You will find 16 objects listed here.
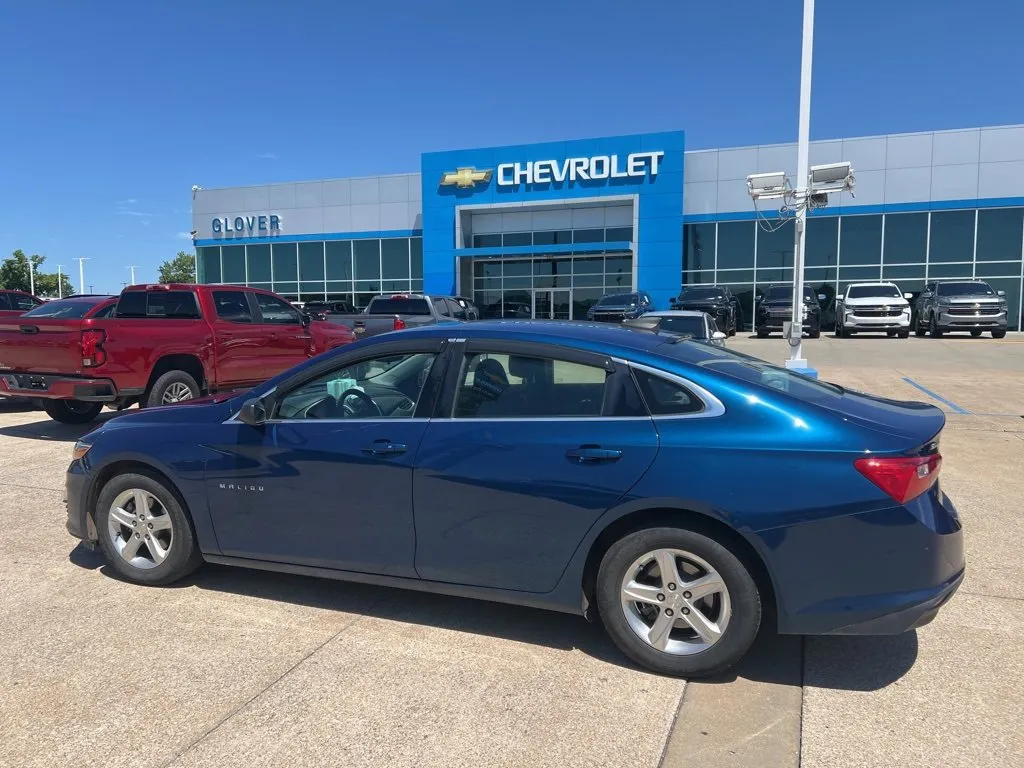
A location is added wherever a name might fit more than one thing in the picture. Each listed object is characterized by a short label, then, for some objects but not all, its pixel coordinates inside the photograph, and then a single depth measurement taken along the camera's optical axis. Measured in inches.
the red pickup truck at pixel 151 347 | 315.6
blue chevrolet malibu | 117.0
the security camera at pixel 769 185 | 526.3
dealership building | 1141.7
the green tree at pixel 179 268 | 4881.9
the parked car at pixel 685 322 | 473.4
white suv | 928.3
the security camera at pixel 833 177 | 514.3
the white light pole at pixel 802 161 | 522.7
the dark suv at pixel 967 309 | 902.4
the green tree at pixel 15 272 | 3006.9
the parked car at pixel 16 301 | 623.5
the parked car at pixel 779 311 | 945.5
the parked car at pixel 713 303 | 979.3
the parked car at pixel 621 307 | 939.3
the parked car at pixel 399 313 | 595.2
